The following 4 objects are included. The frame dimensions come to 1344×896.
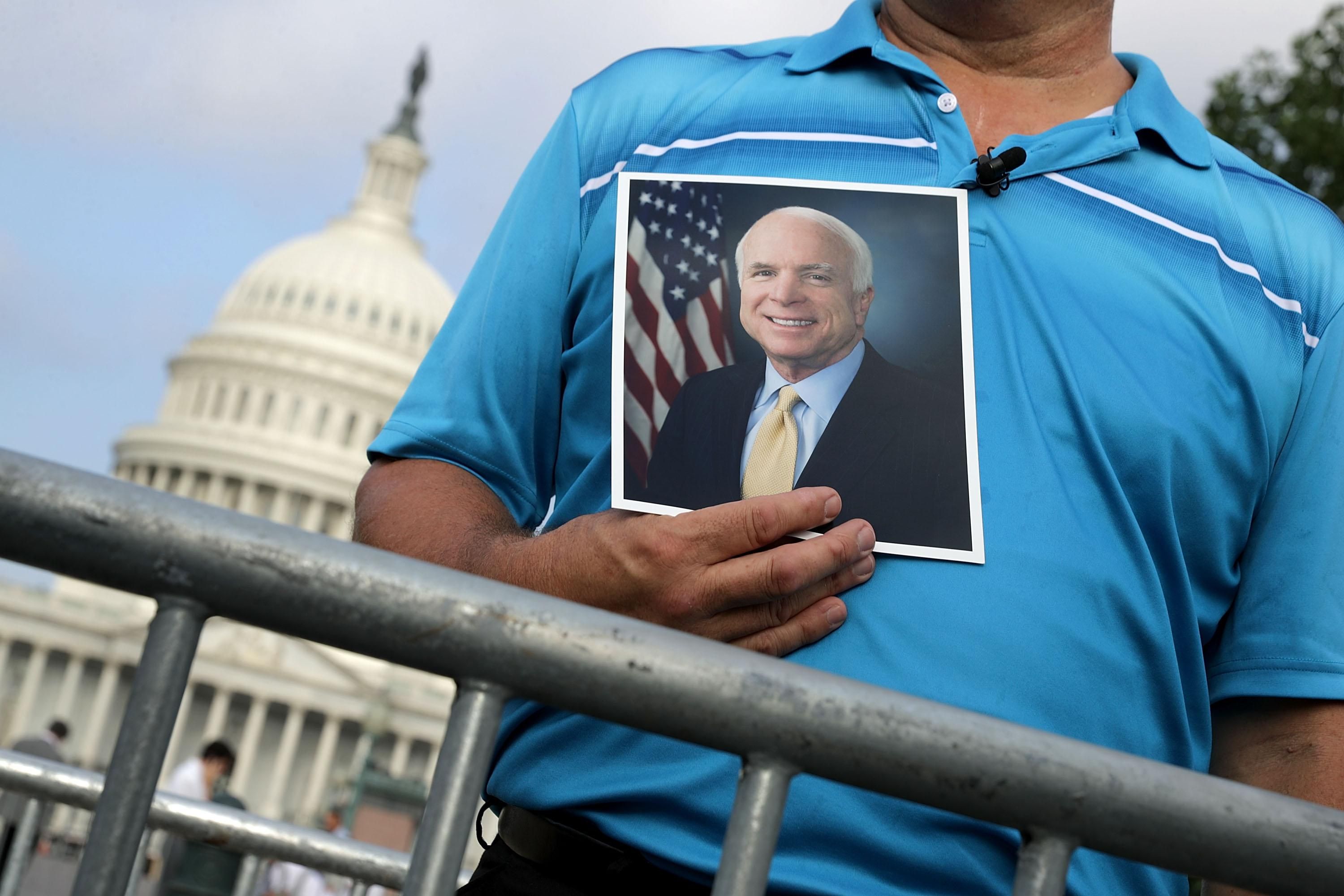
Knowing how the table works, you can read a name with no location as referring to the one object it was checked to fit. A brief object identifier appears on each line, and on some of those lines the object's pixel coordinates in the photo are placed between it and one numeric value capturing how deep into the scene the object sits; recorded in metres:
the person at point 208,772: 10.32
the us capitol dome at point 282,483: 59.41
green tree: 10.37
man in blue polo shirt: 1.48
